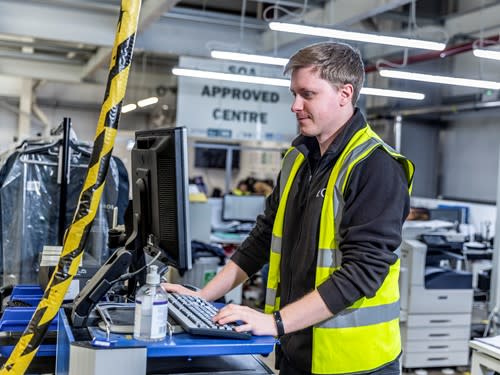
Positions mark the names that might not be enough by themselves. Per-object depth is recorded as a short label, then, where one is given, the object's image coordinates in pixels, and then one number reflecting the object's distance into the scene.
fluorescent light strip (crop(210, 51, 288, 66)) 5.20
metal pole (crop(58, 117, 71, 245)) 3.09
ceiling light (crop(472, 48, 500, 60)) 4.42
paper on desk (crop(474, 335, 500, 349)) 2.53
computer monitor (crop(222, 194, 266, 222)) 6.86
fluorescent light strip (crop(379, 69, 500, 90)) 5.22
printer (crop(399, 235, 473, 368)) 4.71
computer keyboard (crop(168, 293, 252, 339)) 1.19
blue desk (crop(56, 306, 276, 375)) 1.10
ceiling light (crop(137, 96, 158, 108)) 8.94
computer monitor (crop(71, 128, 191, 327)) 1.32
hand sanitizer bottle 1.15
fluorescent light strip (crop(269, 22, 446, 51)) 4.14
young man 1.31
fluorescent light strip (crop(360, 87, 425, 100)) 6.21
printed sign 7.46
